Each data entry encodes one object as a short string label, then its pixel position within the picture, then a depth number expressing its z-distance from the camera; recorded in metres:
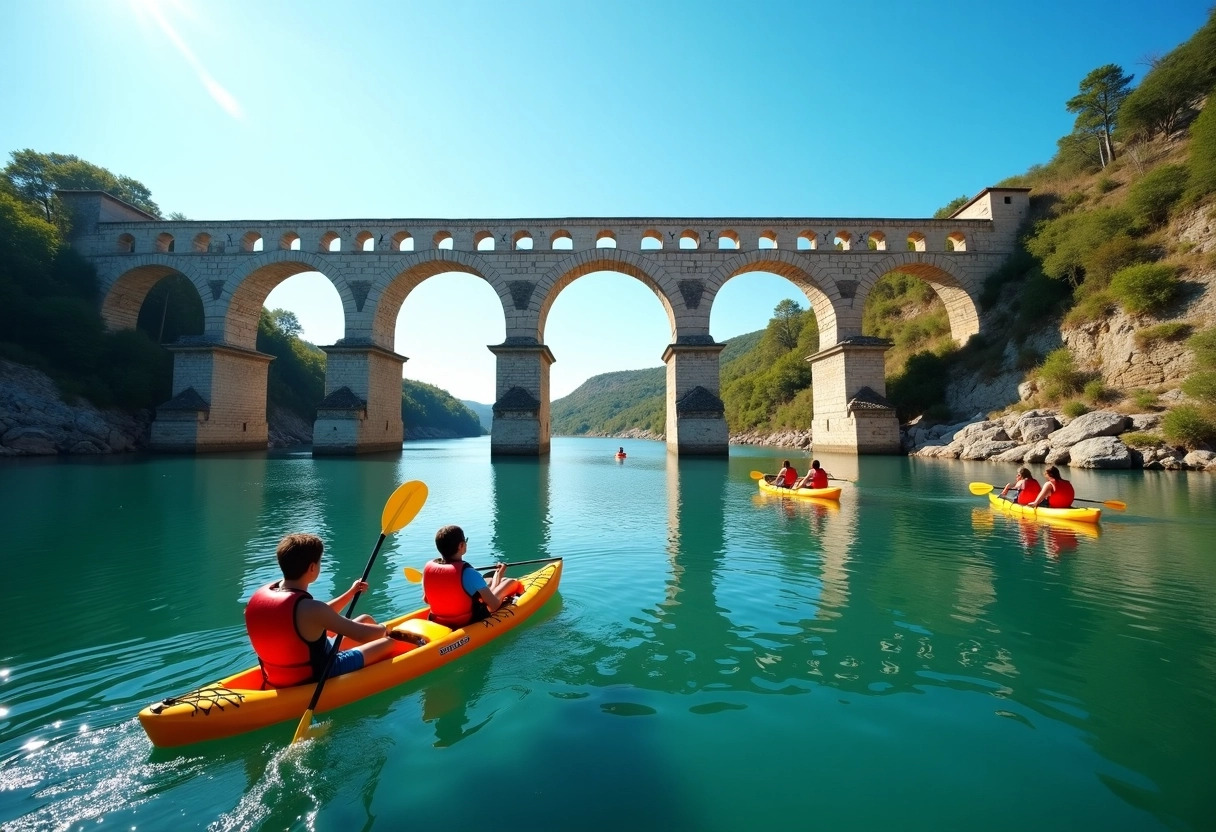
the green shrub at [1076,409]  17.78
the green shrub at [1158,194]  19.28
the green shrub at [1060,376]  19.03
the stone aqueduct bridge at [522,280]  22.42
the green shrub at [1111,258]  19.41
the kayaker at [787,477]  11.05
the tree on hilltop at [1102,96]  29.03
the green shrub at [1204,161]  18.36
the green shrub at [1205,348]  14.80
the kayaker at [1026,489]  8.31
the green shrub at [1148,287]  17.52
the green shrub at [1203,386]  14.20
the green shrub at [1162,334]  16.77
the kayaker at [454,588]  3.81
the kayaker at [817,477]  10.46
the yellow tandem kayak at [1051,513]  7.61
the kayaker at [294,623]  2.73
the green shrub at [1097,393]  17.86
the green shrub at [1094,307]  19.25
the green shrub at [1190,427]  14.23
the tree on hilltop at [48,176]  29.75
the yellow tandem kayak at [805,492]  10.03
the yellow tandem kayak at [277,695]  2.58
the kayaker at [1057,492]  7.95
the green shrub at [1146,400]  16.27
